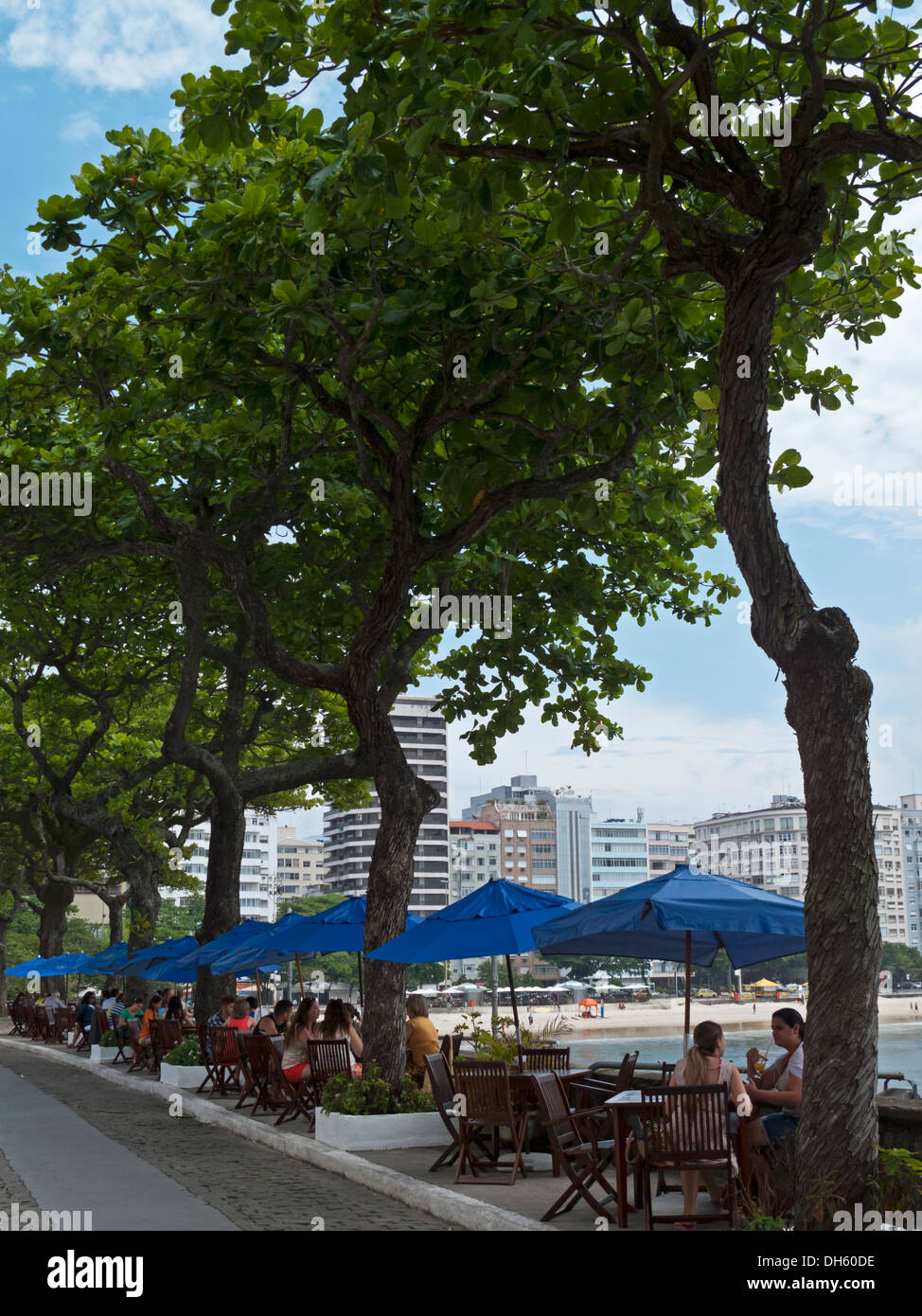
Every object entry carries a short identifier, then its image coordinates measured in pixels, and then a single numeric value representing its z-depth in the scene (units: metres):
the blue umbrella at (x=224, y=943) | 20.08
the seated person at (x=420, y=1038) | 14.98
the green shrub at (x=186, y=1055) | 21.38
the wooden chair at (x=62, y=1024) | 38.41
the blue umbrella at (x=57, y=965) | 42.25
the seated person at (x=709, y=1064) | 9.07
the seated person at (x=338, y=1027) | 14.89
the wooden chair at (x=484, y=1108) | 10.77
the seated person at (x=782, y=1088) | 9.48
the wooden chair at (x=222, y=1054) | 18.53
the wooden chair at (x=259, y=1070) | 15.79
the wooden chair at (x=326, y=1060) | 14.46
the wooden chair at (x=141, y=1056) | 25.78
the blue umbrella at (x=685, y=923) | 11.09
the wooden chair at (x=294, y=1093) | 14.99
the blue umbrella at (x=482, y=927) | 13.11
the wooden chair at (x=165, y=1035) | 23.31
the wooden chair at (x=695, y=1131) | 8.36
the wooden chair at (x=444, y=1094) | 11.55
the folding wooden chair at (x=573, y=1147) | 9.06
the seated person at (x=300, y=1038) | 15.43
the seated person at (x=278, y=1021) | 18.09
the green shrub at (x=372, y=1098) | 13.17
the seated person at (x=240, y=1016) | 20.57
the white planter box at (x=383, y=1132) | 12.80
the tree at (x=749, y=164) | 7.32
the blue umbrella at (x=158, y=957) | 26.91
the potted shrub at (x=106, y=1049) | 29.55
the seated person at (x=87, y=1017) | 32.56
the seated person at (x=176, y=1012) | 27.38
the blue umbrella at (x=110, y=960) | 36.97
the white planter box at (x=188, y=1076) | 20.80
